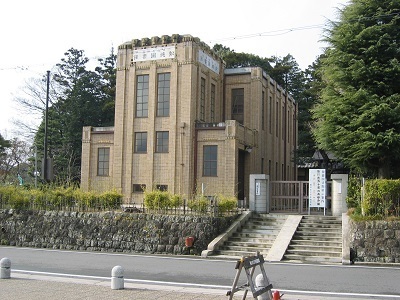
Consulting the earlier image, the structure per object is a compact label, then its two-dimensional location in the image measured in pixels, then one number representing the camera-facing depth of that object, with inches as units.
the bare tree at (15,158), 2071.9
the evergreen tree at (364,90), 815.1
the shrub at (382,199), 714.2
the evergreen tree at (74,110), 1812.3
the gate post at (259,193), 908.6
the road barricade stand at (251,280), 351.7
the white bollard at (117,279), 436.5
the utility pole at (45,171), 944.9
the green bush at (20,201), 951.0
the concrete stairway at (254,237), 744.3
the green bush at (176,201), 833.5
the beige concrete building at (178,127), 1188.5
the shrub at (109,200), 896.3
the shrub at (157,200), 839.1
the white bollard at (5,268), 490.0
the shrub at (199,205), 817.9
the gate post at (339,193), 851.4
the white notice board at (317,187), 892.0
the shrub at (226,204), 832.9
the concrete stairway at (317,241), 695.7
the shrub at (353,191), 836.6
